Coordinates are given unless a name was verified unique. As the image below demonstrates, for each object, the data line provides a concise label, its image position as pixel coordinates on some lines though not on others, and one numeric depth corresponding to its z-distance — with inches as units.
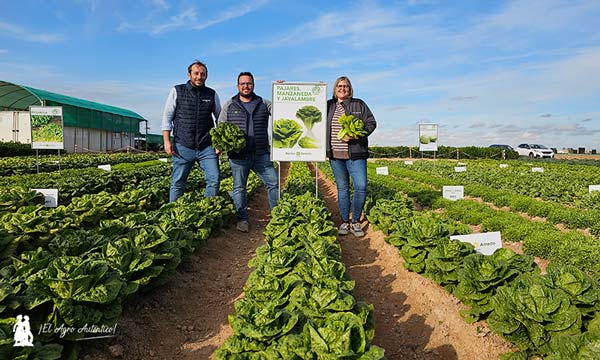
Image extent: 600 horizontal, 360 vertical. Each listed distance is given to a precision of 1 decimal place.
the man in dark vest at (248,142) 273.7
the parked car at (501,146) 1935.3
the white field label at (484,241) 183.8
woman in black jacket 261.4
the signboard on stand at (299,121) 296.8
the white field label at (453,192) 384.2
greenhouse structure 1258.0
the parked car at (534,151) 1772.1
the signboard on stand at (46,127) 544.7
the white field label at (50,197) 294.4
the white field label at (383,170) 578.1
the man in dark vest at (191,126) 267.3
